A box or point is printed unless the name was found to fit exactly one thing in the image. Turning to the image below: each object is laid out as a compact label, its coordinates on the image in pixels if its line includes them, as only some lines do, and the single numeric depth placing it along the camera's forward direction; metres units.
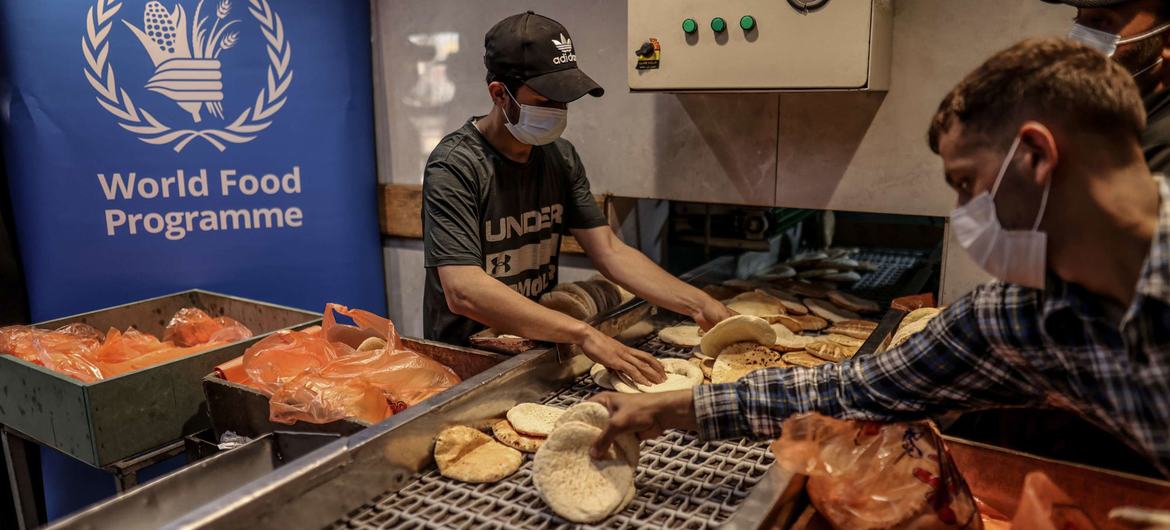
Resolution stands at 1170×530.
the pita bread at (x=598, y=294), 2.82
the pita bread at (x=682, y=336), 2.42
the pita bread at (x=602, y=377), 2.06
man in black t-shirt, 2.11
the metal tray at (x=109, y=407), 2.15
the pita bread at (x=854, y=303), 2.83
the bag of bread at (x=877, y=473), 1.38
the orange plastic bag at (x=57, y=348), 2.42
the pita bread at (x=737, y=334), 2.20
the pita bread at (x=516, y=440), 1.69
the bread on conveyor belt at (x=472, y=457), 1.56
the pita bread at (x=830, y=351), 2.24
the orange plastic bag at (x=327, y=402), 1.79
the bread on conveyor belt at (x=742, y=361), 2.06
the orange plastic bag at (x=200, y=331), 2.82
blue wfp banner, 2.95
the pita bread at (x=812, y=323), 2.64
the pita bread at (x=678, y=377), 1.99
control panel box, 2.31
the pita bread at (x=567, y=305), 2.61
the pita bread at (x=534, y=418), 1.75
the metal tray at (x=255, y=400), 1.94
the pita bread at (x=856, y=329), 2.51
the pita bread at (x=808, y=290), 3.02
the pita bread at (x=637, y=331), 2.54
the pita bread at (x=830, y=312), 2.79
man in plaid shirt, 1.02
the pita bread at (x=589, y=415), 1.54
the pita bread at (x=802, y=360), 2.17
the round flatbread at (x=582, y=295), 2.71
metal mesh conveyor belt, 1.40
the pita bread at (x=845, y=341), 2.38
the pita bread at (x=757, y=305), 2.73
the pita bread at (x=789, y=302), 2.82
